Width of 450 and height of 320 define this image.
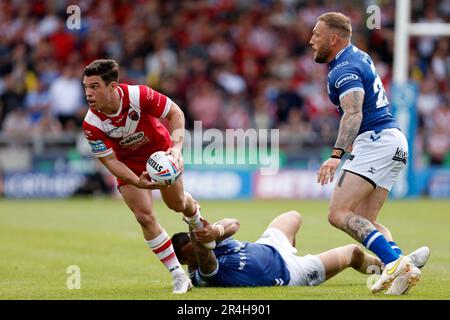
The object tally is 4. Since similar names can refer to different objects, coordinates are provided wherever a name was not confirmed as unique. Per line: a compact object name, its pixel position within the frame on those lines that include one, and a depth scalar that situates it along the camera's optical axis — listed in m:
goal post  41.81
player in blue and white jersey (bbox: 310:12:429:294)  16.86
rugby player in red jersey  17.28
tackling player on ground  17.27
